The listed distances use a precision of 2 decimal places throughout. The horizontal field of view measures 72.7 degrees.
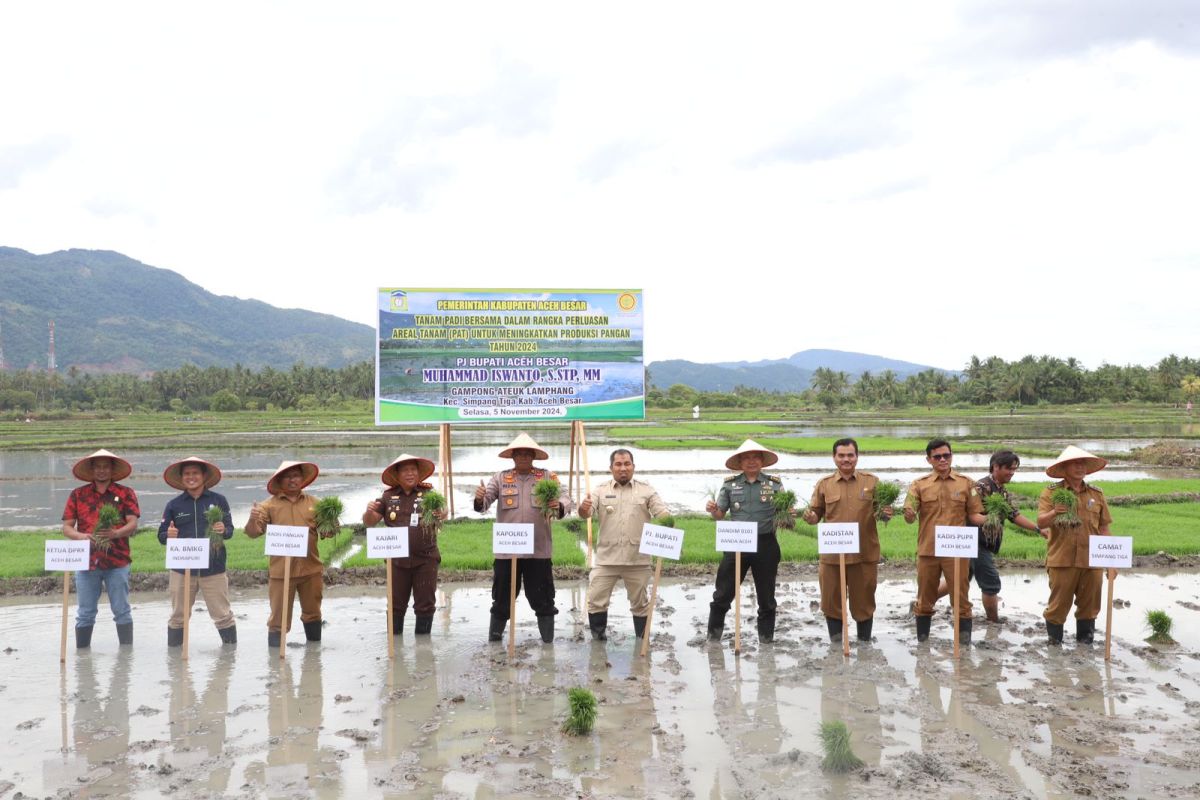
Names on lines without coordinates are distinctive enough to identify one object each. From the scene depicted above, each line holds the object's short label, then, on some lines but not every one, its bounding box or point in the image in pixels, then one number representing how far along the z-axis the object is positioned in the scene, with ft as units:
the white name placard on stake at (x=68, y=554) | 21.91
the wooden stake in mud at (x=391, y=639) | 22.21
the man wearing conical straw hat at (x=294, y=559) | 23.44
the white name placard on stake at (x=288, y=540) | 22.61
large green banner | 37.27
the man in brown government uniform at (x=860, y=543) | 23.66
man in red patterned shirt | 23.20
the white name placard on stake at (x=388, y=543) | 22.57
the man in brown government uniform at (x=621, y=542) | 23.84
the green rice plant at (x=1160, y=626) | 23.29
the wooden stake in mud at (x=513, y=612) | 22.46
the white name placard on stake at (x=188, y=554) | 22.44
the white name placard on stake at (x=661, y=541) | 22.77
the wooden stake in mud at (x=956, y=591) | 21.77
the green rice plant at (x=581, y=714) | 16.93
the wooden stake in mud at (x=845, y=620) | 22.44
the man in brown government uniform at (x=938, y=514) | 23.66
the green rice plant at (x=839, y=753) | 15.20
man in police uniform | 24.16
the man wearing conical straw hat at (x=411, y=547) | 24.45
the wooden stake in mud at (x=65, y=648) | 21.72
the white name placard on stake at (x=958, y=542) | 22.54
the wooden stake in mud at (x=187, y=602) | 22.27
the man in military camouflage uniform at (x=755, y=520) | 23.89
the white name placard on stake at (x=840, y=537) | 22.84
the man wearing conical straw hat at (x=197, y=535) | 23.56
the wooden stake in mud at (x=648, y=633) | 22.11
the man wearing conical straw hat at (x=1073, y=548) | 23.06
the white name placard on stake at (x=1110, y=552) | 21.97
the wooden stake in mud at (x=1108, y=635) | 21.76
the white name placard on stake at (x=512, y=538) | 22.99
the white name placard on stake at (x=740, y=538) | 22.82
